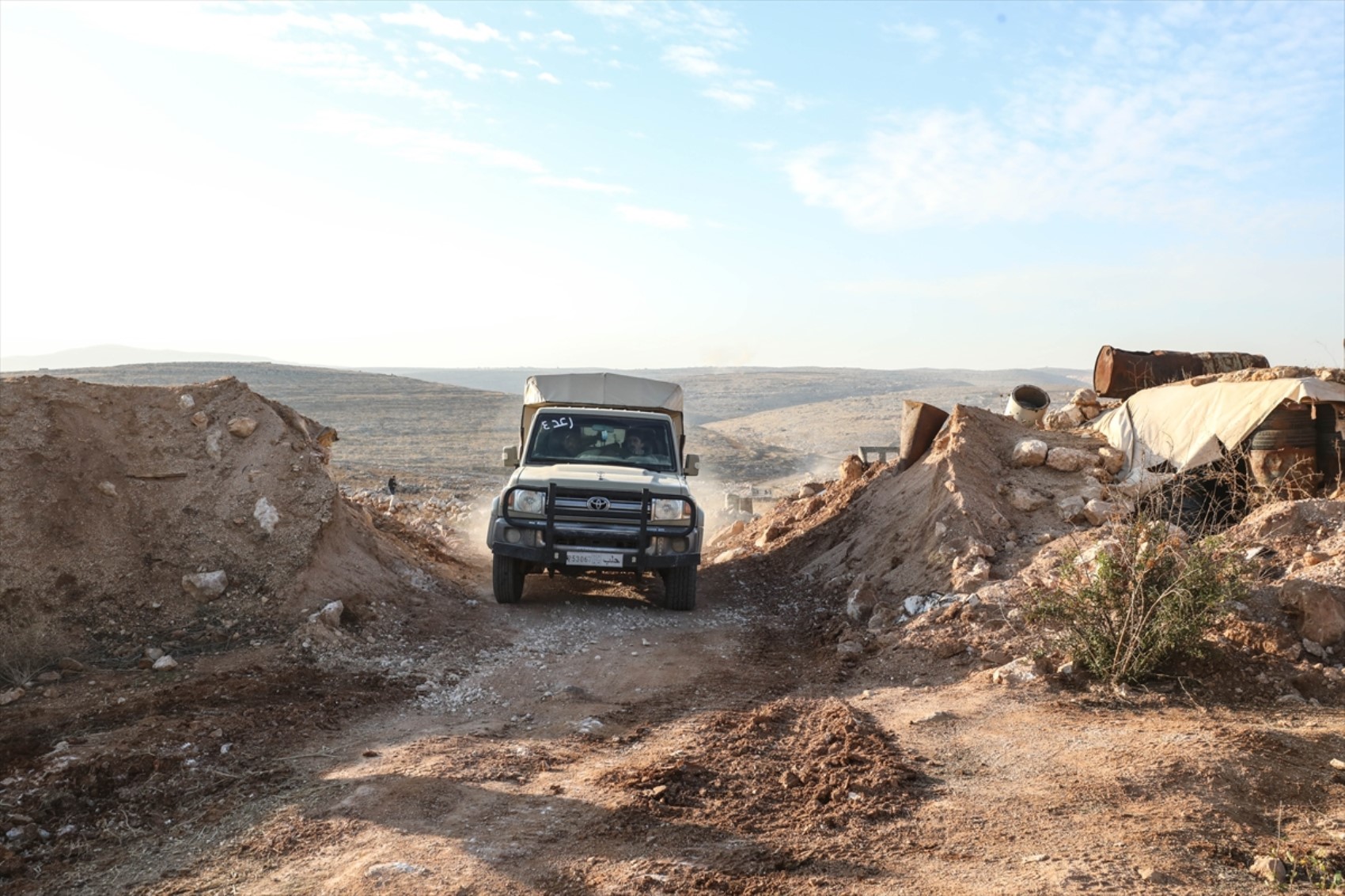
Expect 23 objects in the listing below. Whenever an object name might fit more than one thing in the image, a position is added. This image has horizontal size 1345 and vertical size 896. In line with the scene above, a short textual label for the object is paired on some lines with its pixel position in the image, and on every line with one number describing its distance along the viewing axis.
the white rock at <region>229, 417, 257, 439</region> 9.57
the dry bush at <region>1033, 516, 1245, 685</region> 6.22
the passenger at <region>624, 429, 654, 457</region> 10.75
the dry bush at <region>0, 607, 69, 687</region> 6.98
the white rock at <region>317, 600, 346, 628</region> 8.03
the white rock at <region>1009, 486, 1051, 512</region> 9.91
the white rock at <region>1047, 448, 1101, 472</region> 10.41
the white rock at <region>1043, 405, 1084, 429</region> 12.80
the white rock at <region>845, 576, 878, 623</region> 9.11
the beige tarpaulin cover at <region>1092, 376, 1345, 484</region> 9.88
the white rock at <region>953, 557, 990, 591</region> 8.61
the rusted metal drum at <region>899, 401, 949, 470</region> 12.06
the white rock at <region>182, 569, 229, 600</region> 8.13
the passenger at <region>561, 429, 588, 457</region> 10.64
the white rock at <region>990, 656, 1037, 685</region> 6.62
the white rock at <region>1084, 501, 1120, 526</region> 9.28
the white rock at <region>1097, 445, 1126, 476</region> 10.60
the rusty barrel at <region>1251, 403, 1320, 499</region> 9.70
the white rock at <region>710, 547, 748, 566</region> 13.24
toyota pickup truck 9.26
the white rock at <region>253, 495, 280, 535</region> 8.85
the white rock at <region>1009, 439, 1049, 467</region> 10.56
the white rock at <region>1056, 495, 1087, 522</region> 9.51
